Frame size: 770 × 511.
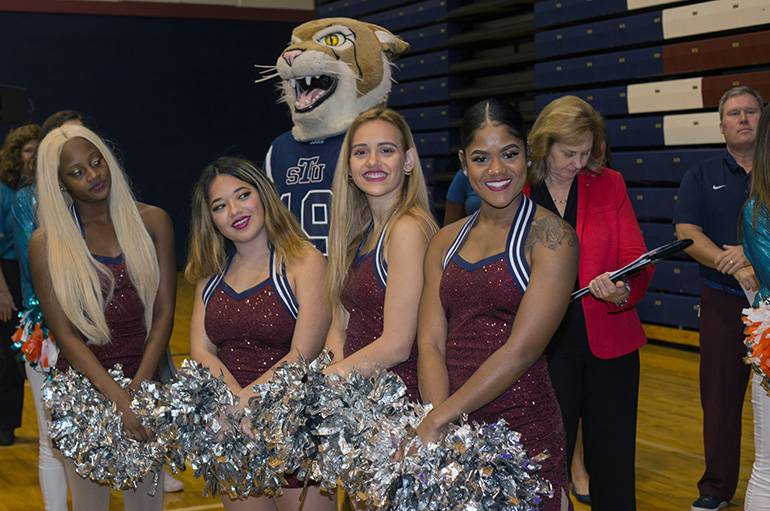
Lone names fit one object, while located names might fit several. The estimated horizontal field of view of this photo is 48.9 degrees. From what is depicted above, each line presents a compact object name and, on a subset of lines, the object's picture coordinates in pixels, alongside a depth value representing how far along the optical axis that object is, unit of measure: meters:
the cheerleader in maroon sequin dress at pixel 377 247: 1.92
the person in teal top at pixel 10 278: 4.36
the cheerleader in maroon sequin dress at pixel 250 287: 2.13
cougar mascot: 3.01
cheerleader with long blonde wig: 2.29
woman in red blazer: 2.41
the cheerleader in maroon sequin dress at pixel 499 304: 1.68
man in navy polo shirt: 3.15
